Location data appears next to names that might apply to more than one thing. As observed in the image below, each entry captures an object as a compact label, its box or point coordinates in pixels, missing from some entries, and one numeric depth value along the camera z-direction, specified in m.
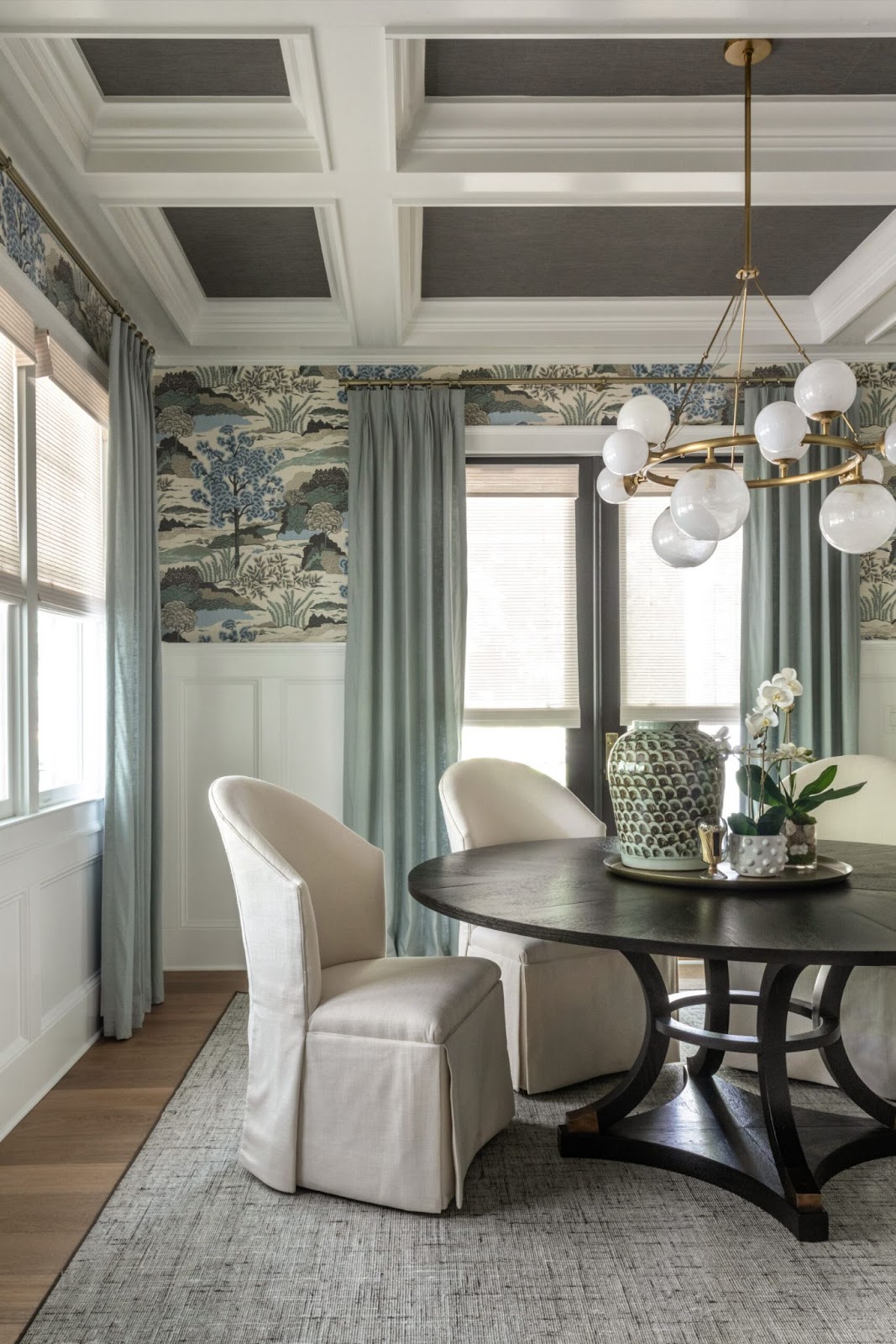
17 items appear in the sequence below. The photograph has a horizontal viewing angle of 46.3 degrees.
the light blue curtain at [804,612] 4.37
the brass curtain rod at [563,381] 4.46
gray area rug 1.86
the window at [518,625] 4.55
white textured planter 2.46
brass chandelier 2.33
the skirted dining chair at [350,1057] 2.24
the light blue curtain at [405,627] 4.28
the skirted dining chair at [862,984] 2.90
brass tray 2.36
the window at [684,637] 4.56
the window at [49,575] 2.96
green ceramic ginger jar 2.46
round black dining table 1.94
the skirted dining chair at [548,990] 2.96
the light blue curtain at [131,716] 3.49
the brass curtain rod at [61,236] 2.73
